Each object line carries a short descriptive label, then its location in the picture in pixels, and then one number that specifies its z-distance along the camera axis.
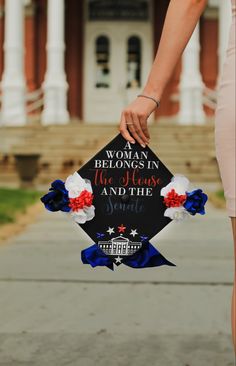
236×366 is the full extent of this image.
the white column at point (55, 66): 18.33
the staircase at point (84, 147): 14.27
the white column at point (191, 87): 18.19
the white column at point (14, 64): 18.14
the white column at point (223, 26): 17.97
